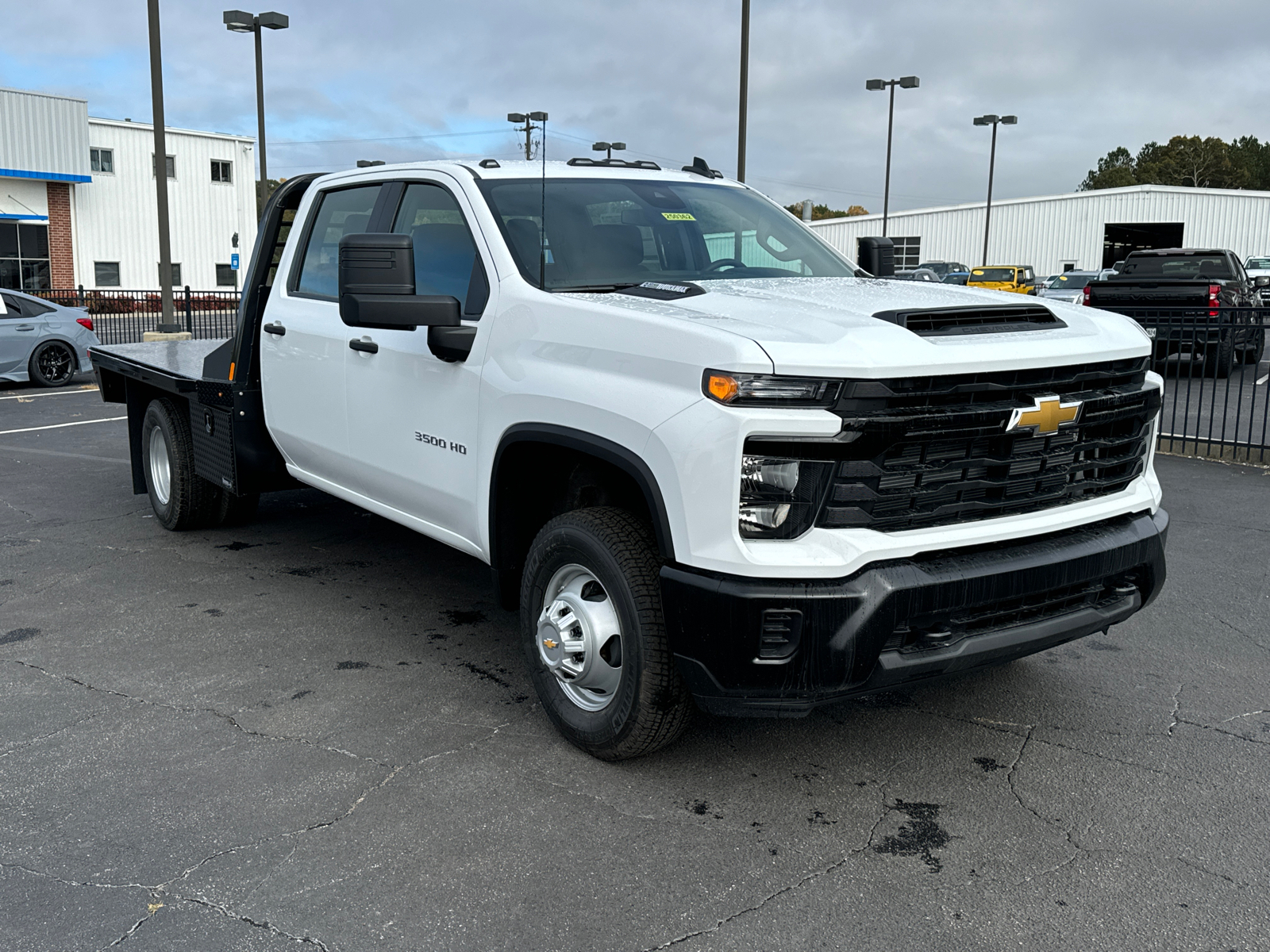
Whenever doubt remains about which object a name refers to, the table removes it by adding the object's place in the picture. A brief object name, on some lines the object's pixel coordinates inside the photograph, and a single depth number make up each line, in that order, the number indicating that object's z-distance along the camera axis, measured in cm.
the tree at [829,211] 14600
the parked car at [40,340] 1499
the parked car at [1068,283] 3168
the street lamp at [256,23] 2500
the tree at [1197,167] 11862
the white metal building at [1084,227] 6147
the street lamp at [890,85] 4181
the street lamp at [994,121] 5262
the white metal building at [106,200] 3622
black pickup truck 1012
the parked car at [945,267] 4540
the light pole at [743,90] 2039
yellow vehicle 3816
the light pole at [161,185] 2080
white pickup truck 312
